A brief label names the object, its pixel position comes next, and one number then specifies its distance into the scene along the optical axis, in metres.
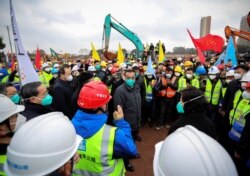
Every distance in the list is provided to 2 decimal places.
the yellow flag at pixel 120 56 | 11.31
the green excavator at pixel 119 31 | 17.84
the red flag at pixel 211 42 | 11.64
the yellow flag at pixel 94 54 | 10.86
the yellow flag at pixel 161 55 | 11.16
